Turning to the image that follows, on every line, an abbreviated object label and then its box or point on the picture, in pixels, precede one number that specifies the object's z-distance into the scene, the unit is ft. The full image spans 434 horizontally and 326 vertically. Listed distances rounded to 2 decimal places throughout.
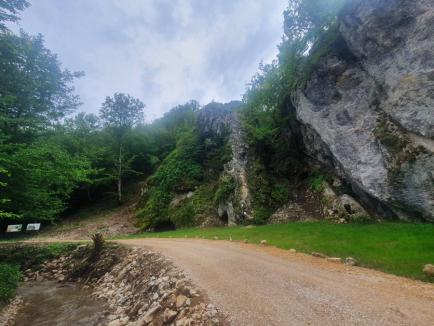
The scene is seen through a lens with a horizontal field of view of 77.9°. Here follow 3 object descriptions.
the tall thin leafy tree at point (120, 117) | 133.08
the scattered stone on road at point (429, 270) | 24.54
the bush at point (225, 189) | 81.46
